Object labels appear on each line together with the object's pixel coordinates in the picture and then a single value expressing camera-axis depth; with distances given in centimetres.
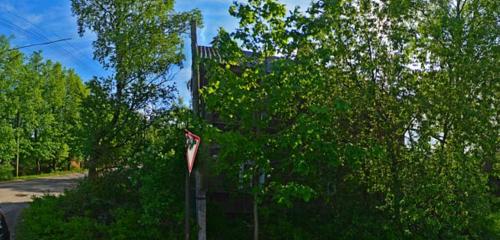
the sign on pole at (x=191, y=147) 626
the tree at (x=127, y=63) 1321
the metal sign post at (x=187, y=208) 657
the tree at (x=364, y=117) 746
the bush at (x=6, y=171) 3259
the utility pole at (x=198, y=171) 826
